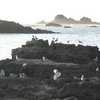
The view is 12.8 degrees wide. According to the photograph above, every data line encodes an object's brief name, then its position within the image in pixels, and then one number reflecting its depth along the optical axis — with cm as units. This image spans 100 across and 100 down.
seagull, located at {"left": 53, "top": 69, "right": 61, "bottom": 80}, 2386
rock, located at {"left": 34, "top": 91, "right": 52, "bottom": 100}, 2030
